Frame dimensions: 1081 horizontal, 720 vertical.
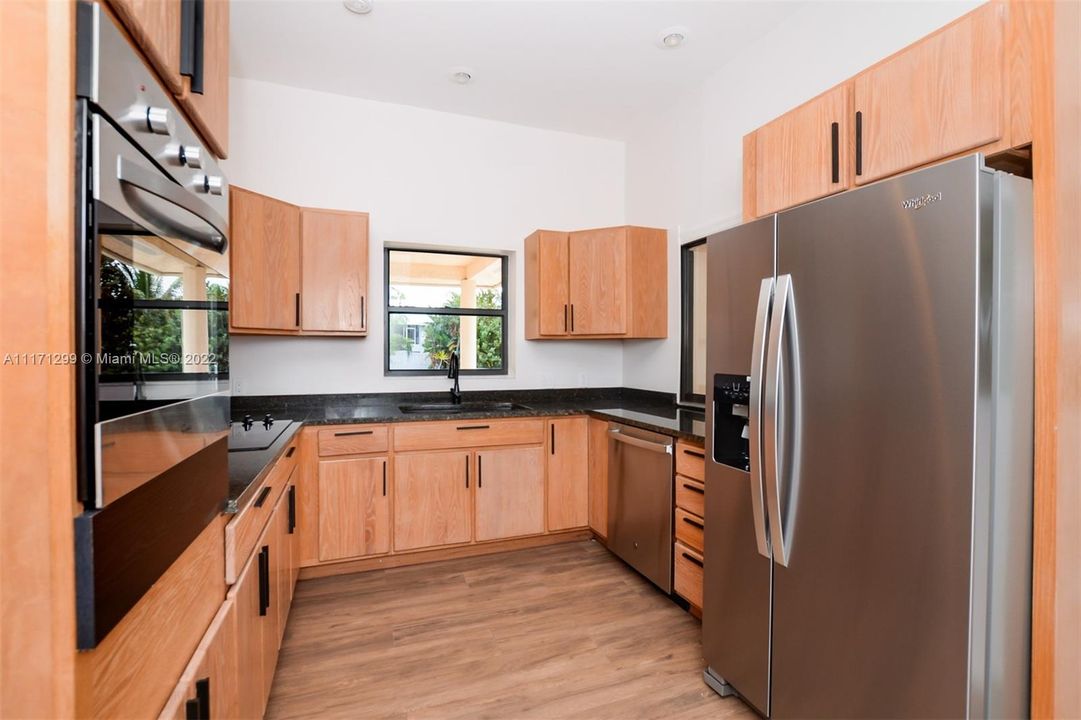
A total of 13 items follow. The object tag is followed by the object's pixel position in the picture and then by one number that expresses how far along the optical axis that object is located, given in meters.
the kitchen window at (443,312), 3.70
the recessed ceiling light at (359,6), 2.51
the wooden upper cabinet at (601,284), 3.58
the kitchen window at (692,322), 3.45
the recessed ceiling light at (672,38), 2.72
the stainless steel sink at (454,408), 3.22
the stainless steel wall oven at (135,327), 0.60
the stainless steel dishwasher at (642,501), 2.62
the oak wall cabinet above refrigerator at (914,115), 1.36
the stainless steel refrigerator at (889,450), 1.18
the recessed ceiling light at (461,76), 3.12
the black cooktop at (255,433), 2.05
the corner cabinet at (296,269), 2.82
